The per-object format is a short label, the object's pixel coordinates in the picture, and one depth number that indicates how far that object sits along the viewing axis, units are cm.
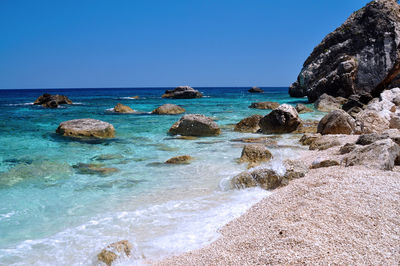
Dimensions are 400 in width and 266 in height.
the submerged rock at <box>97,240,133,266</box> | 357
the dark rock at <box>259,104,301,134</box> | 1273
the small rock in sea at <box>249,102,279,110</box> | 2589
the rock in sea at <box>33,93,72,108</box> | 3033
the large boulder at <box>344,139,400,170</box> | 547
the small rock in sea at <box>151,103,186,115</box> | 2264
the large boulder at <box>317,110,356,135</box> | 1077
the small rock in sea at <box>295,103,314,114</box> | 2183
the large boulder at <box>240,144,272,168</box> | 776
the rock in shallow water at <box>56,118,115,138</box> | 1223
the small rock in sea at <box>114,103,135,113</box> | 2458
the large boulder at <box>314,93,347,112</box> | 2484
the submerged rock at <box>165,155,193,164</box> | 807
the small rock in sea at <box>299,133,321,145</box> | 1002
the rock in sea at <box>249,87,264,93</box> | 7725
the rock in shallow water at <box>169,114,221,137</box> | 1258
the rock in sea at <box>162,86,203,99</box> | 4825
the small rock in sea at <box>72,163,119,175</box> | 743
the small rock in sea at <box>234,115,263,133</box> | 1363
